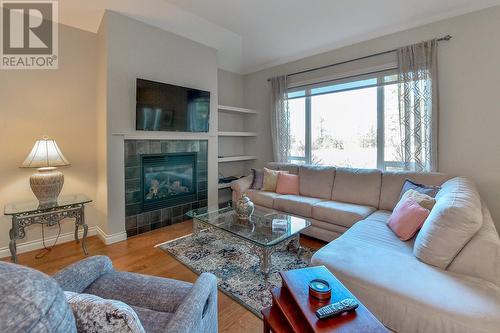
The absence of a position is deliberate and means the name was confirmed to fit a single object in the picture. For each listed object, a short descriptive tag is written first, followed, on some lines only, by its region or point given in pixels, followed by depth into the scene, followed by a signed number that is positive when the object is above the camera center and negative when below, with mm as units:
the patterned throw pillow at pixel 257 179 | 3875 -211
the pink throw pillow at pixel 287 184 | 3631 -275
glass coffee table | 2160 -619
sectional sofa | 1182 -631
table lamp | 2500 -26
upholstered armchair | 521 -578
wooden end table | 935 -605
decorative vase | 2703 -470
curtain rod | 2855 +1516
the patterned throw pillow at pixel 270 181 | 3746 -234
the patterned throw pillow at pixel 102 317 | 696 -431
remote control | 970 -577
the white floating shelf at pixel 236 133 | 4356 +605
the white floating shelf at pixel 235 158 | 4421 +145
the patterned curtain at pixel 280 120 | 4336 +816
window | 3354 +646
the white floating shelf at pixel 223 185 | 4340 -340
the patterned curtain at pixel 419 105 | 2932 +727
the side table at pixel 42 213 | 2363 -465
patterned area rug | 1962 -961
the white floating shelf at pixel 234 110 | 4324 +1048
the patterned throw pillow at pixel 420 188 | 2449 -249
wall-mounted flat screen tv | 3115 +813
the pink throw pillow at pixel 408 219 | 1979 -454
